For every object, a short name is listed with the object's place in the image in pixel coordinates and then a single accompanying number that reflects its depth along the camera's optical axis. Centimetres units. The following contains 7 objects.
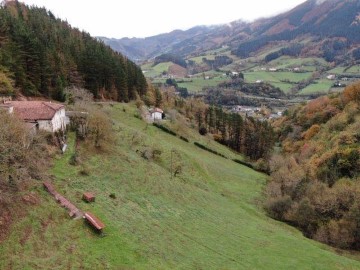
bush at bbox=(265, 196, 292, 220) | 6068
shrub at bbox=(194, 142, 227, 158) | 9119
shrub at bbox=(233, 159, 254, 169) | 9412
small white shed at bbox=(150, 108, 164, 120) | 9839
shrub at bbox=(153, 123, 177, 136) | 8962
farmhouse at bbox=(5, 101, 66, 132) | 4819
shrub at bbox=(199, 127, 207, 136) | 11218
